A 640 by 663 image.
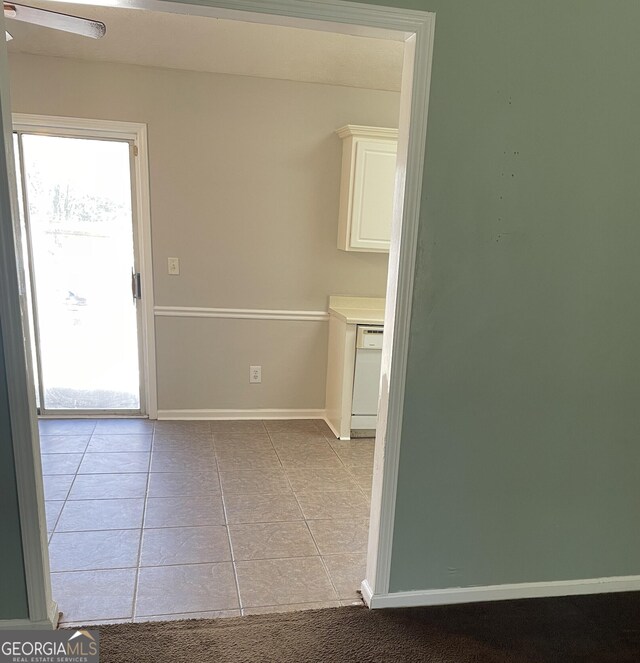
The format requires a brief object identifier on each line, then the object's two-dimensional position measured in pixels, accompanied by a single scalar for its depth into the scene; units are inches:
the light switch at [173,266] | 142.8
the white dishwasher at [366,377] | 138.1
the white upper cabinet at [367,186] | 139.9
